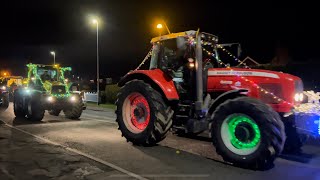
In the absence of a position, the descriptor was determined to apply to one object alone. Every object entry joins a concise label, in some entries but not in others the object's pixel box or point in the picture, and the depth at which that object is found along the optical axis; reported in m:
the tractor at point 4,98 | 25.78
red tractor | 7.92
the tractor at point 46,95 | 17.09
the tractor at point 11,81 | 33.53
